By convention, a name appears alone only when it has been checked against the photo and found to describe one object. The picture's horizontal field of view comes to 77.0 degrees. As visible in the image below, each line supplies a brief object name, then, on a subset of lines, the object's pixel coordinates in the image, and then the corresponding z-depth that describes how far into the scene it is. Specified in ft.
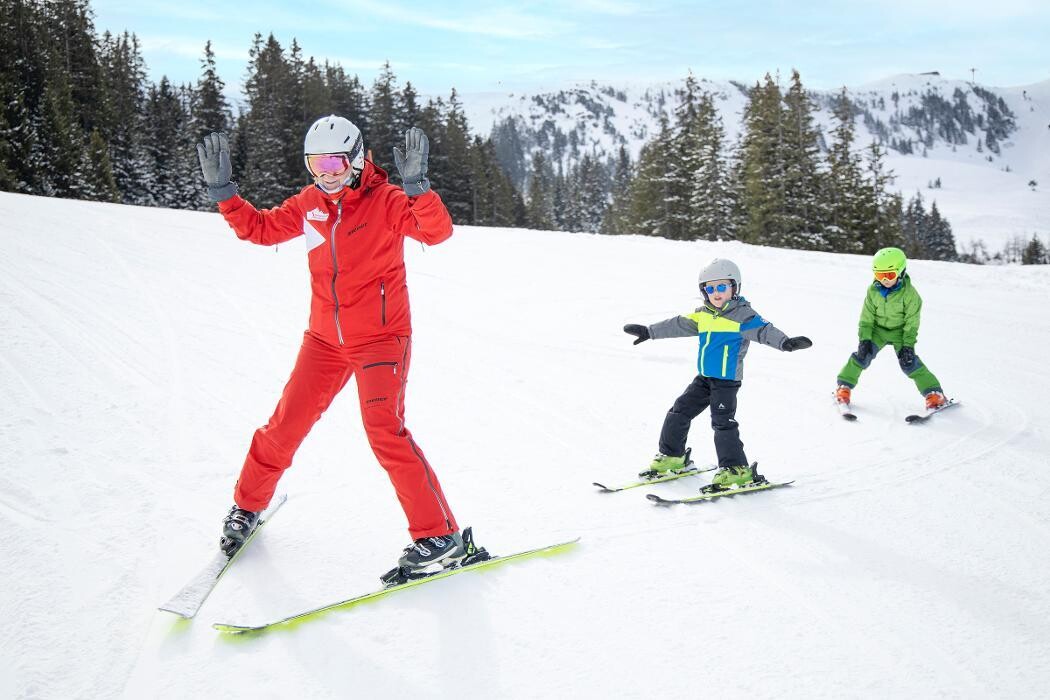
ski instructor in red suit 10.27
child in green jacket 19.20
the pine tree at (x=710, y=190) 113.80
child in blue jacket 13.76
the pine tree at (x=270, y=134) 135.44
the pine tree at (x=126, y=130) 137.28
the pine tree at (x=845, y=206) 103.76
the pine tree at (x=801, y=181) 102.68
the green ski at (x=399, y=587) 8.80
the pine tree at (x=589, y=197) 260.01
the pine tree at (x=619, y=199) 215.10
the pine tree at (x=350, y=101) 155.12
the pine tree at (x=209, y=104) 155.74
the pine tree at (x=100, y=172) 112.59
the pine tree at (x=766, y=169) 104.78
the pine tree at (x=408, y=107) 154.40
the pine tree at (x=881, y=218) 107.04
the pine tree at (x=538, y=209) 209.26
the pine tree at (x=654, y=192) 126.52
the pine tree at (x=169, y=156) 141.79
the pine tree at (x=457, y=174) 151.94
